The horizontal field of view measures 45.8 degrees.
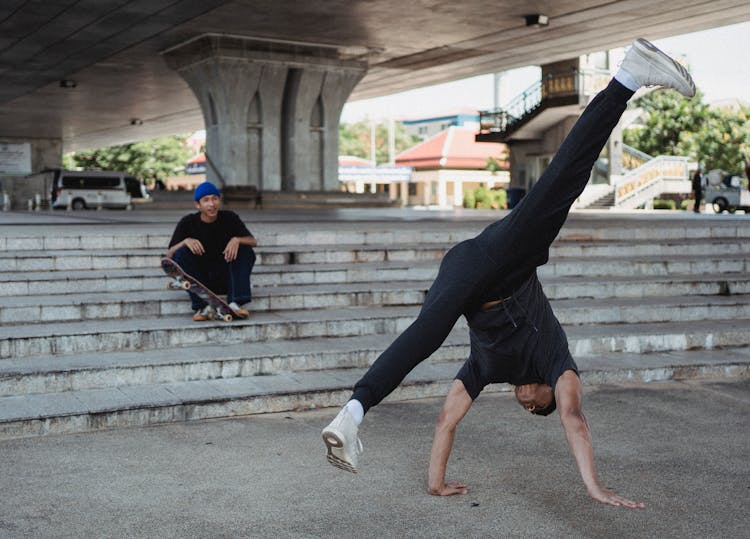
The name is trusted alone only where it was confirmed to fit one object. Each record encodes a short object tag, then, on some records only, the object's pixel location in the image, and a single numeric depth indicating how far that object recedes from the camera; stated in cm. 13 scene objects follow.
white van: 4106
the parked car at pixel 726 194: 3272
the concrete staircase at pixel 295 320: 636
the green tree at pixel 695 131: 4734
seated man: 789
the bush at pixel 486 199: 4491
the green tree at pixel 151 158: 6881
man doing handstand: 370
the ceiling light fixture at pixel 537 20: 2198
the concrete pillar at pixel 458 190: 6894
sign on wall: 5344
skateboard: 774
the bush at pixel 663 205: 4084
